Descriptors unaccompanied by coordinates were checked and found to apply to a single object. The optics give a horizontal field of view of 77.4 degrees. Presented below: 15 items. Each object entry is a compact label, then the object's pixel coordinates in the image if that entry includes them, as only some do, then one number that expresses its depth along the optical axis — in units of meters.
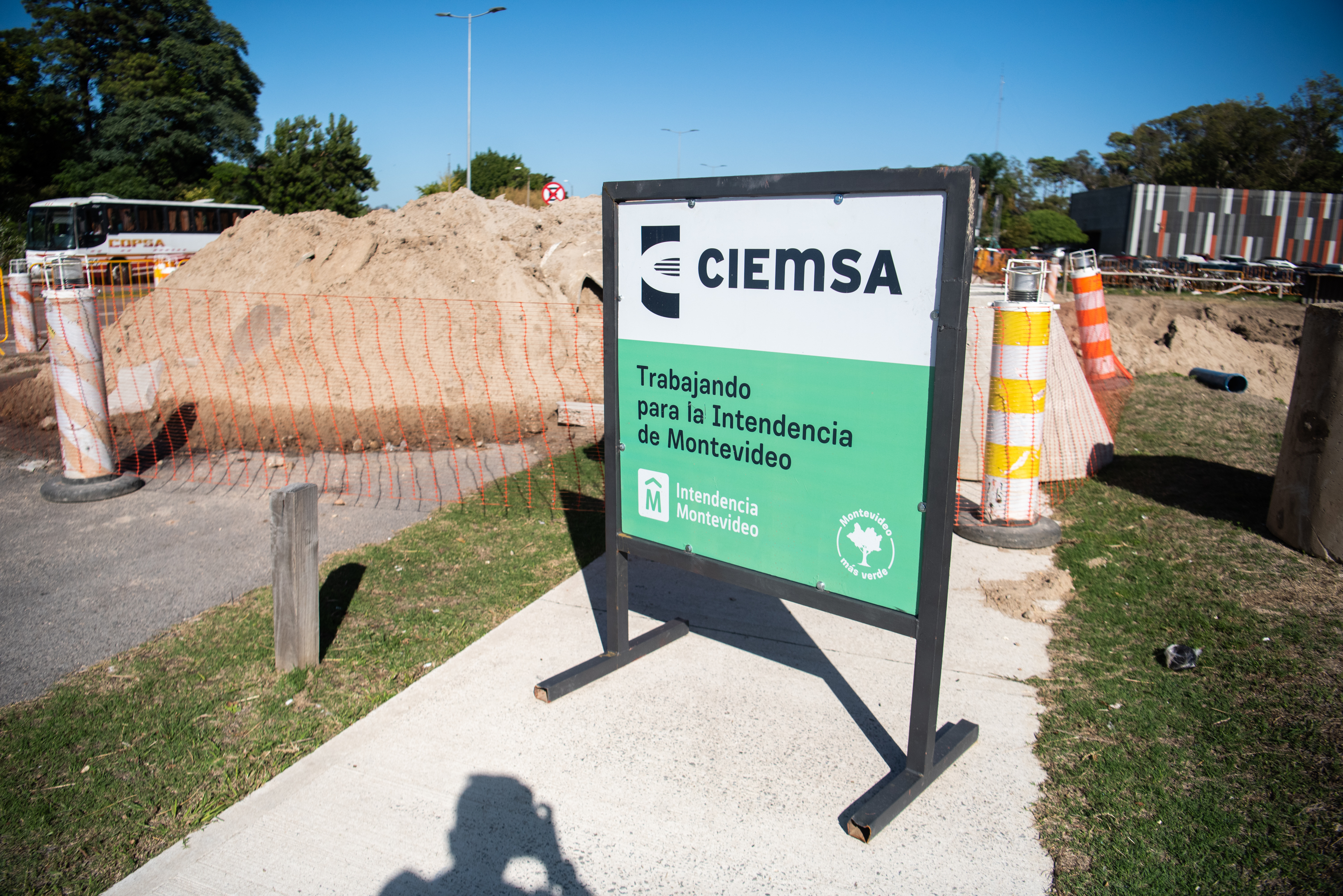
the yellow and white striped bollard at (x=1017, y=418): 5.79
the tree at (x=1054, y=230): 51.97
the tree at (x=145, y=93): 51.22
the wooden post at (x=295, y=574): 3.94
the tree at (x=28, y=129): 45.62
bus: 31.06
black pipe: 11.86
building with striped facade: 49.66
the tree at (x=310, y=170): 45.41
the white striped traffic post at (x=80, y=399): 6.82
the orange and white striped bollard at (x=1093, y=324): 12.03
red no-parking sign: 22.92
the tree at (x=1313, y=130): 64.56
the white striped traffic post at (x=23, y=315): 14.98
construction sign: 2.93
